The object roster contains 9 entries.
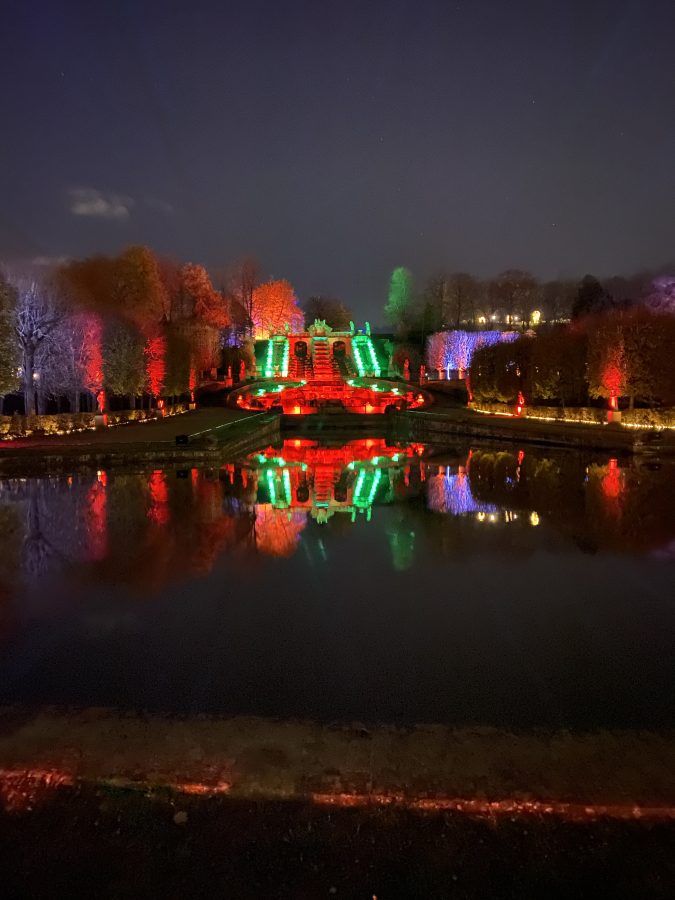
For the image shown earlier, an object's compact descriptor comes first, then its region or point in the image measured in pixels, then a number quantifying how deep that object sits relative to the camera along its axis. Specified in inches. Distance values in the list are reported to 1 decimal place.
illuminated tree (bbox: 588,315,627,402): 1115.9
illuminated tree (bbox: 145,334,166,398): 1517.0
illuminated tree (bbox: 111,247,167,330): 2119.8
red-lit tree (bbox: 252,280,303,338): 3097.9
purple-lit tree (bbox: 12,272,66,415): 1079.0
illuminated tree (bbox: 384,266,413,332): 3489.2
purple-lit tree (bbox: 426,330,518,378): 2535.4
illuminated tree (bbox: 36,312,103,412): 1157.7
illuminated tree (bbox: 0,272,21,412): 948.0
